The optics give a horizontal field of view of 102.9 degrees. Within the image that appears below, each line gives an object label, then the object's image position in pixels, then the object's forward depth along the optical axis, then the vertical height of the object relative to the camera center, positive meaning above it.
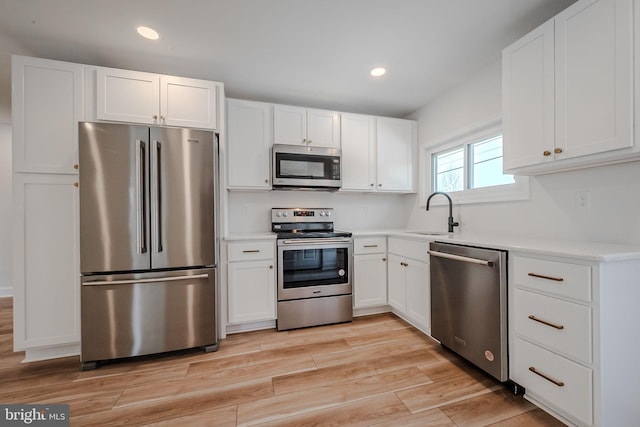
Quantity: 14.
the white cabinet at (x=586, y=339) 1.17 -0.63
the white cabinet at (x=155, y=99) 2.10 +0.99
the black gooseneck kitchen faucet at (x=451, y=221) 2.65 -0.10
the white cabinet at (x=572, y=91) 1.30 +0.71
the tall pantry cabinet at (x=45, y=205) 1.94 +0.07
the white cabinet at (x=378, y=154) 3.10 +0.73
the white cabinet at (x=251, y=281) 2.44 -0.67
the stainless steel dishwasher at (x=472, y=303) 1.58 -0.65
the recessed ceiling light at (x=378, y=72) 2.40 +1.35
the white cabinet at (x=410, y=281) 2.29 -0.69
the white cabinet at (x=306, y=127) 2.83 +0.98
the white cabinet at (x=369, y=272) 2.78 -0.67
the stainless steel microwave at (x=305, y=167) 2.77 +0.50
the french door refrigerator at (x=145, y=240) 1.90 -0.21
